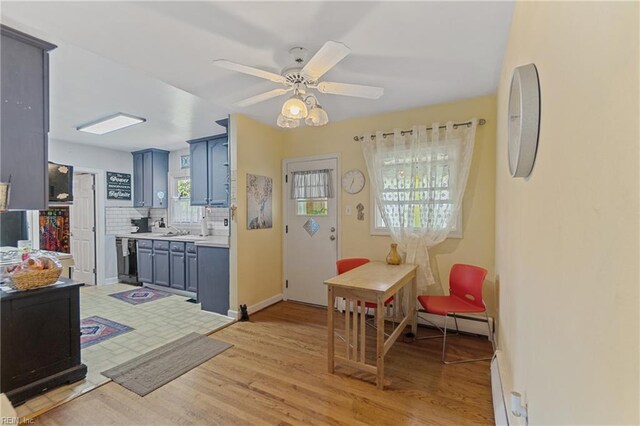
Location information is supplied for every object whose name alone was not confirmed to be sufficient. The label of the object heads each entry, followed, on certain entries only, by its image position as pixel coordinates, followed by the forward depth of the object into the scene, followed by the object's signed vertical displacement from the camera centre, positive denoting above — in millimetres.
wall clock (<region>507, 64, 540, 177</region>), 1106 +368
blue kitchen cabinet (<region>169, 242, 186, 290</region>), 4516 -847
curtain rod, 2988 +894
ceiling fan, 1805 +883
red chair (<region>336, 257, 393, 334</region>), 3146 -574
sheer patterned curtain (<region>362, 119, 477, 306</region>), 3035 +300
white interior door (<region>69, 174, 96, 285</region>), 5016 -269
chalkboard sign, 5176 +482
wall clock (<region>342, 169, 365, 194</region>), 3662 +379
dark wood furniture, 1888 -877
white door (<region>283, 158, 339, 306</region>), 3873 -397
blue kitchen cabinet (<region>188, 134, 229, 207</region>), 4344 +622
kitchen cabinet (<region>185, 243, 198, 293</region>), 4402 -845
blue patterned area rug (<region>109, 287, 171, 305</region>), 4277 -1276
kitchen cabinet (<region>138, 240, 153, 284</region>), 4879 -825
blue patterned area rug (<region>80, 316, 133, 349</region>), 2951 -1276
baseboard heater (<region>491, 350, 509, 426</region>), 1621 -1154
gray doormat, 2223 -1281
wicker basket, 1951 -447
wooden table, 2158 -679
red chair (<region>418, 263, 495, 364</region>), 2535 -821
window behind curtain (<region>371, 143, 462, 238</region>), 3082 +251
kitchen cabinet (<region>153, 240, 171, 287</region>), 4684 -826
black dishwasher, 5105 -880
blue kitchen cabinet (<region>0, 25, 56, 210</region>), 1823 +620
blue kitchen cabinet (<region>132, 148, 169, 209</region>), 5441 +633
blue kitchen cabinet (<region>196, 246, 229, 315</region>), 3617 -845
